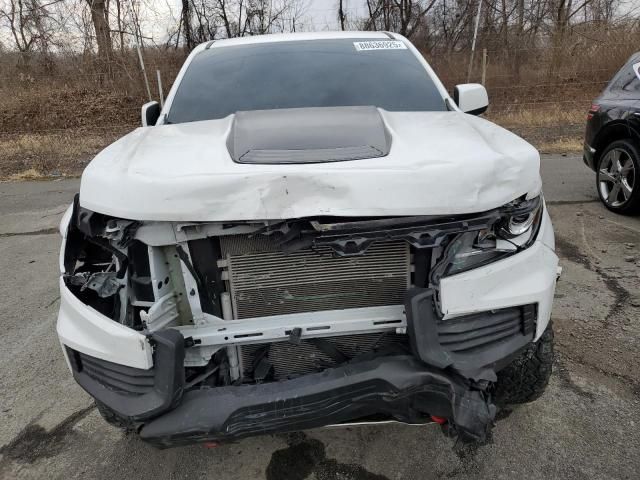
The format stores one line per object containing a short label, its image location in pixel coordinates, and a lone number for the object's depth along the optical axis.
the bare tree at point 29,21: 16.08
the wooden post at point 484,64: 11.62
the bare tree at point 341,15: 20.40
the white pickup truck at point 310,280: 1.68
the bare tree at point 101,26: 14.13
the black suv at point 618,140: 4.93
